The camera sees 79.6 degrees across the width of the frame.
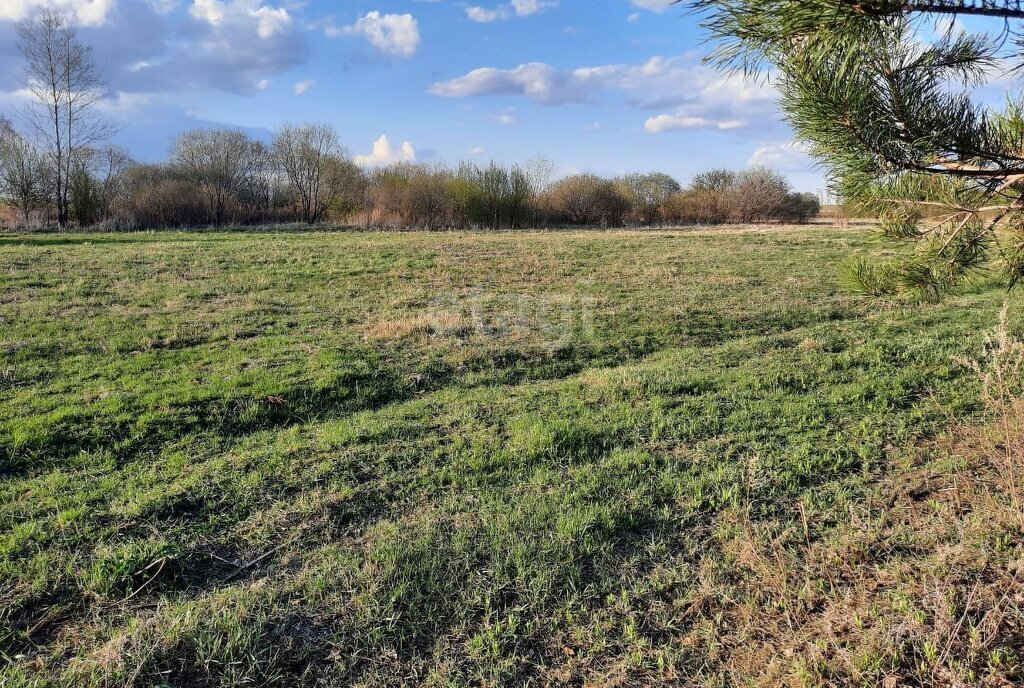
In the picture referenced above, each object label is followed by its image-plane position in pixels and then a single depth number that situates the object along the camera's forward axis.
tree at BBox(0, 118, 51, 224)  31.56
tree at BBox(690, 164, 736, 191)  47.67
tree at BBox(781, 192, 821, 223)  46.06
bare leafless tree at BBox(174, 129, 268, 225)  38.31
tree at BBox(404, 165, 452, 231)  39.19
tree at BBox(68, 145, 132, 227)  33.25
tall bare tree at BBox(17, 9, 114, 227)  31.95
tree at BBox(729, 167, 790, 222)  45.44
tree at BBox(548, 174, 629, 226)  42.97
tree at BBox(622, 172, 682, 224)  45.84
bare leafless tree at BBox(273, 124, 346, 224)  42.75
